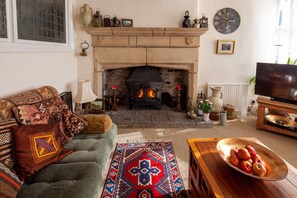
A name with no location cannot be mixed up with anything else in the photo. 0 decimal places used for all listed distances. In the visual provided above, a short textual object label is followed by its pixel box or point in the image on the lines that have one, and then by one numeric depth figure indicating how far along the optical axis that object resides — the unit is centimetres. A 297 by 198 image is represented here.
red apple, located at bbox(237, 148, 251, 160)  139
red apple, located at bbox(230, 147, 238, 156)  145
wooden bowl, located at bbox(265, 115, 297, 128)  317
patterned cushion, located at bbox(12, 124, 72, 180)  147
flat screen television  316
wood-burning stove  387
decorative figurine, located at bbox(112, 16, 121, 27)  363
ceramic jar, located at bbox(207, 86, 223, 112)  381
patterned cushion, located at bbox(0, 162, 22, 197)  116
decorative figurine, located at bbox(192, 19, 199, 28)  368
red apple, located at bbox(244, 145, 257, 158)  142
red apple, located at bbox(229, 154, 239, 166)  139
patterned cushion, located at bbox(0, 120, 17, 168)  140
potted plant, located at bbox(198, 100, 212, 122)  355
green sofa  132
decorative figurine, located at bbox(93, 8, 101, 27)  360
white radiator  409
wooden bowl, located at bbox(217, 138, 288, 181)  132
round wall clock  388
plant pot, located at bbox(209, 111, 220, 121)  383
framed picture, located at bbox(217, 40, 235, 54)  394
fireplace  376
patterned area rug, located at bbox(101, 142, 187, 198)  191
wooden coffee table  124
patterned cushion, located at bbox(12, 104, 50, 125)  168
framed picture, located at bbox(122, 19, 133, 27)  370
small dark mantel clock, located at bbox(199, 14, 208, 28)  376
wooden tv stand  310
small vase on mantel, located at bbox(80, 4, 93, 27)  353
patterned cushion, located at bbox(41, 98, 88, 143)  201
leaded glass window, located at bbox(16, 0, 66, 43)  231
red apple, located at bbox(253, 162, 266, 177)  130
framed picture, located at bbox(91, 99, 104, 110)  377
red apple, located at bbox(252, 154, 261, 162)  140
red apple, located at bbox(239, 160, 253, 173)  134
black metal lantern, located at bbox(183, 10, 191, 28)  367
